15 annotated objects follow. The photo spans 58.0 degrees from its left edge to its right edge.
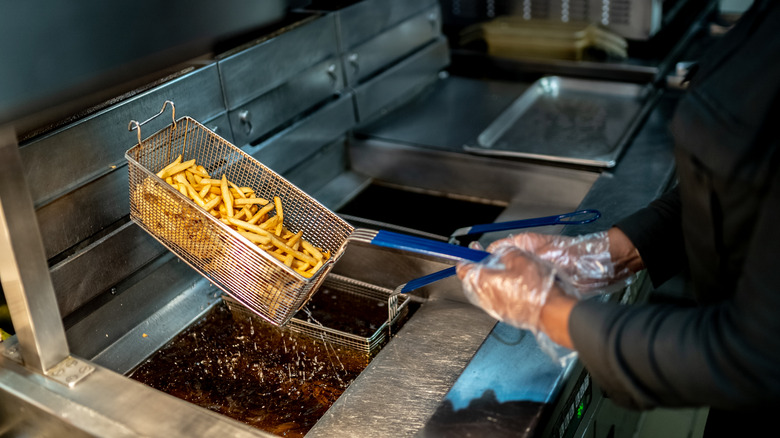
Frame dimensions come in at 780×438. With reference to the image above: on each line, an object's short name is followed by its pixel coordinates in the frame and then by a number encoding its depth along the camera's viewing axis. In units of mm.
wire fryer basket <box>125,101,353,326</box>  1337
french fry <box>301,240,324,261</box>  1432
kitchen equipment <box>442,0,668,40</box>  2705
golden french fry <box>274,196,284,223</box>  1473
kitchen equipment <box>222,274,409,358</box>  1551
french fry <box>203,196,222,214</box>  1381
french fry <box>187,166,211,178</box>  1461
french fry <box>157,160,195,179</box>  1417
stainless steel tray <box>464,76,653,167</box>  2193
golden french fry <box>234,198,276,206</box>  1449
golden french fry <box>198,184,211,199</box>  1396
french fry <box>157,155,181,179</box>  1415
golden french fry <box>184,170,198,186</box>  1446
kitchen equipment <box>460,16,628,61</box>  2787
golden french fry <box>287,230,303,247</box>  1423
